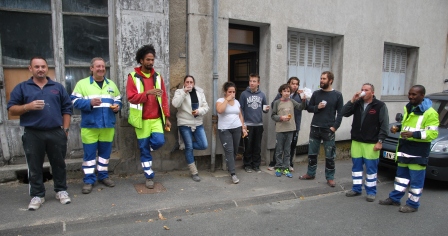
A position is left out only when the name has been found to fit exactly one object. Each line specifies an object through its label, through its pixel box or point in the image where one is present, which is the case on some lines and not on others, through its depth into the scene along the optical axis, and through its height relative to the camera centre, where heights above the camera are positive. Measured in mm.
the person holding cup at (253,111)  6207 -585
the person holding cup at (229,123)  5699 -756
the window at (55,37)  5066 +702
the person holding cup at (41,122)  4086 -572
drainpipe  5938 +90
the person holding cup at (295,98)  6359 -329
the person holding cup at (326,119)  5523 -646
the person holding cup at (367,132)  4914 -780
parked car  5434 -1191
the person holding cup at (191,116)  5395 -626
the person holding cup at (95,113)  4691 -502
